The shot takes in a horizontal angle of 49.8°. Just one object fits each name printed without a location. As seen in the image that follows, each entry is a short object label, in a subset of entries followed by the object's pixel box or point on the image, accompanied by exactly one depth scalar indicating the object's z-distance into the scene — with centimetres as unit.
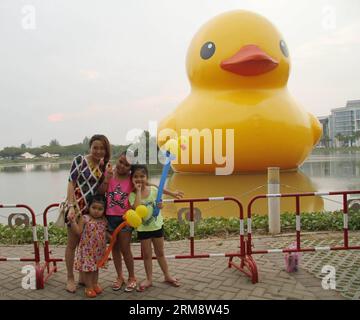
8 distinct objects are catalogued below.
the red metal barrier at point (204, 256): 389
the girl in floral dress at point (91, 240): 344
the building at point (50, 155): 5312
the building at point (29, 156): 5547
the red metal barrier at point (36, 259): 371
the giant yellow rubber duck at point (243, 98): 1208
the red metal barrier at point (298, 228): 397
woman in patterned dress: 346
